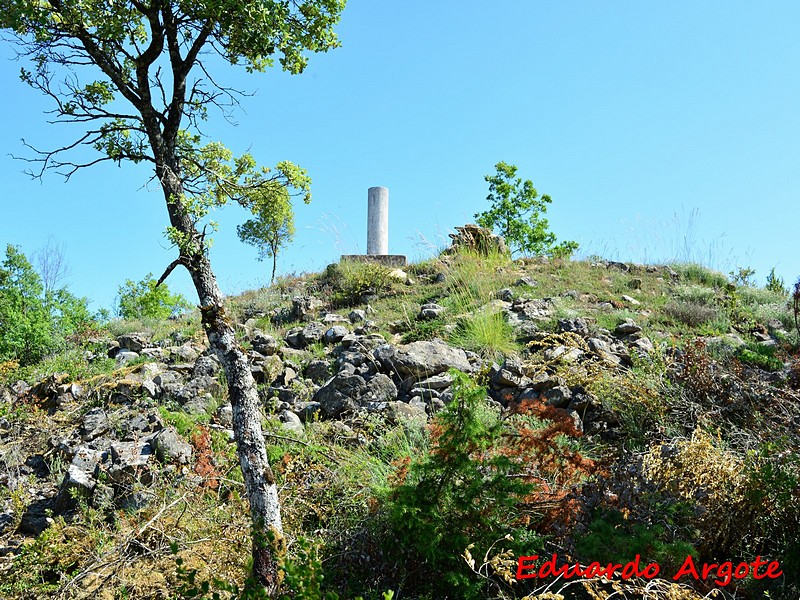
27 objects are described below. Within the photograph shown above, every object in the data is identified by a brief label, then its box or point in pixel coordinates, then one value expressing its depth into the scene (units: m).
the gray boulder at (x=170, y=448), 4.77
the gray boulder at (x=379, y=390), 5.55
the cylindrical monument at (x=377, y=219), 14.27
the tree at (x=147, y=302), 18.16
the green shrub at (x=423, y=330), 7.43
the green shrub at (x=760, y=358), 5.91
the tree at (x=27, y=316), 8.69
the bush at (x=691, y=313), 7.98
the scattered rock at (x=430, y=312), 8.03
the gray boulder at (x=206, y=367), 6.46
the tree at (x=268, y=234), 21.12
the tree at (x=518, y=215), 19.86
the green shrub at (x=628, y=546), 2.70
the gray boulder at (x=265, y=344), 7.19
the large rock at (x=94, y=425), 5.59
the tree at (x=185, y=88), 3.32
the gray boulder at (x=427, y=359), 5.93
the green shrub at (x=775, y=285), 10.52
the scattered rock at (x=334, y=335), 7.54
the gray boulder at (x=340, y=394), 5.50
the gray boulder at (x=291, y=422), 5.02
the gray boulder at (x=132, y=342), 8.63
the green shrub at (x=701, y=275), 10.43
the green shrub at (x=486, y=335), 6.73
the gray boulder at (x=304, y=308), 9.25
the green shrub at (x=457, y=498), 2.91
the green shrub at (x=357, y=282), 9.99
